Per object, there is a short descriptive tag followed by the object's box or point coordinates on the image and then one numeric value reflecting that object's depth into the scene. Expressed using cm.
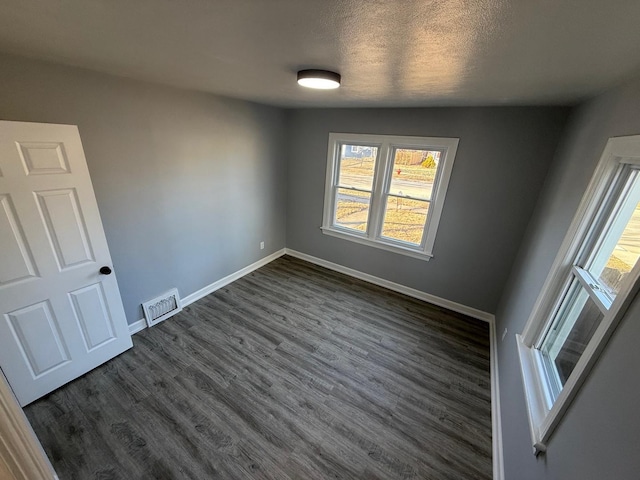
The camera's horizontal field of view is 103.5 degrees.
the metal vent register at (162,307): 266
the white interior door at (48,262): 160
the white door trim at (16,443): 81
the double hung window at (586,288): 107
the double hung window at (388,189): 302
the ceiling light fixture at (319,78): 149
